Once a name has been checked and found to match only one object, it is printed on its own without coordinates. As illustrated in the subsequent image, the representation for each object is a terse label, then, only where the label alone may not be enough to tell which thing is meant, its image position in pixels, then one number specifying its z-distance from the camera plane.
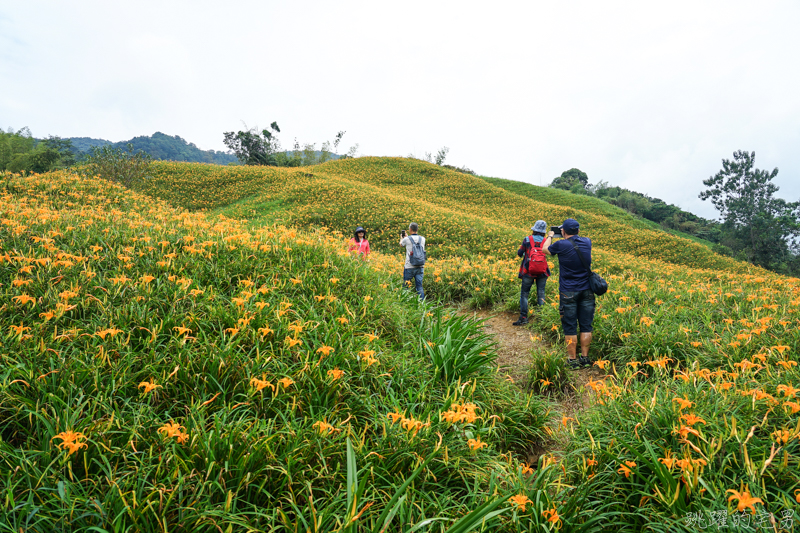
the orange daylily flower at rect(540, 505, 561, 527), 1.63
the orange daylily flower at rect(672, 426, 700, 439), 1.87
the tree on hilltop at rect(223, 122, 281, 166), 42.81
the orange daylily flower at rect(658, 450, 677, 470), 1.71
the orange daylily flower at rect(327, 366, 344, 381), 2.36
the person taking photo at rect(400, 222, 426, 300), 6.48
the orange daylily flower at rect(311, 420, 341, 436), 1.92
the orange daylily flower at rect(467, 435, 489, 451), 2.04
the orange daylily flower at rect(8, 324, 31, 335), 2.18
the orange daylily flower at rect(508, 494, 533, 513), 1.59
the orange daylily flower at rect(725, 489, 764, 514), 1.26
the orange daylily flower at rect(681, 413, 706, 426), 1.79
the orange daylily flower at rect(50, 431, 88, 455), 1.46
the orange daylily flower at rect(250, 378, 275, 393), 2.01
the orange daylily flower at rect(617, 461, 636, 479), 1.83
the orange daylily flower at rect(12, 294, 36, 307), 2.37
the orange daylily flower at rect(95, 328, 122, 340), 2.14
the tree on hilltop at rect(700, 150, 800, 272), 30.75
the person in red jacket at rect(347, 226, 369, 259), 6.50
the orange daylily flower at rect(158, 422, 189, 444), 1.59
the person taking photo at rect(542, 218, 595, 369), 4.27
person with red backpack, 5.66
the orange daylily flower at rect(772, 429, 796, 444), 1.72
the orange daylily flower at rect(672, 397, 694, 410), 2.00
